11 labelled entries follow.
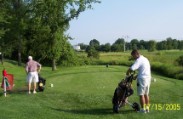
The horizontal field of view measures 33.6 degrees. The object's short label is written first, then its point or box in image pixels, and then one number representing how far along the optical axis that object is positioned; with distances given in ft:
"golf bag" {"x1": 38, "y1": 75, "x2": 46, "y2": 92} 45.72
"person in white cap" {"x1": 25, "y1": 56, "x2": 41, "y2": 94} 44.83
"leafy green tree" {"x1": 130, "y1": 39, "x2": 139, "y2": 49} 289.82
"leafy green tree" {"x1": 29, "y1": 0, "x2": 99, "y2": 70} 115.08
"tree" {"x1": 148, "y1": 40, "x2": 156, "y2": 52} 236.41
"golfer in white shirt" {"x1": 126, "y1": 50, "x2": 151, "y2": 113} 32.30
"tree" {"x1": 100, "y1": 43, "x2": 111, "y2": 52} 279.08
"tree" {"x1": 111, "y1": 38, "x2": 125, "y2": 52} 270.67
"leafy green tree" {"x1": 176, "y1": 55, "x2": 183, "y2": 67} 107.10
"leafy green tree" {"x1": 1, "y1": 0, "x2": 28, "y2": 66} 126.83
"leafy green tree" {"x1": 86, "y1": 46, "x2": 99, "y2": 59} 184.97
